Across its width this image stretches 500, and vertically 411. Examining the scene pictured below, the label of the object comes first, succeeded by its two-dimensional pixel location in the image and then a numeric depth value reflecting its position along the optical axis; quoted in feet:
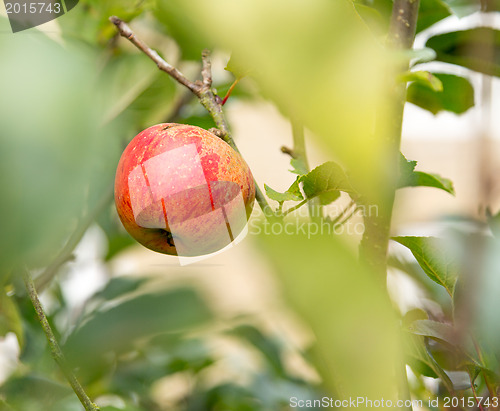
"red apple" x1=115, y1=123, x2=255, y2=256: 2.19
